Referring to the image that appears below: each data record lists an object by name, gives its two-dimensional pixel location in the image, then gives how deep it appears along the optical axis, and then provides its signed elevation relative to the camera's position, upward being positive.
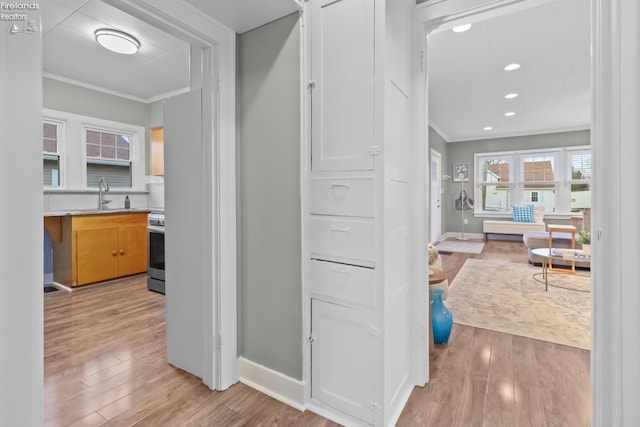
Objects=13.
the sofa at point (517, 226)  7.03 -0.40
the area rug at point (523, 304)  2.57 -0.98
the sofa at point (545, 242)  4.57 -0.51
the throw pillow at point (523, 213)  7.39 -0.10
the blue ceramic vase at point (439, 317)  2.31 -0.82
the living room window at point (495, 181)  7.96 +0.75
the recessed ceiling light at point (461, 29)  2.87 +1.72
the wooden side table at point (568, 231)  4.12 -0.32
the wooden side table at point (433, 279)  2.15 -0.51
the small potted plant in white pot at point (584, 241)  3.58 -0.38
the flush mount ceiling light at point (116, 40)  2.74 +1.58
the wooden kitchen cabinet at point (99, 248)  3.61 -0.46
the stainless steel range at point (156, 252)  3.44 -0.47
